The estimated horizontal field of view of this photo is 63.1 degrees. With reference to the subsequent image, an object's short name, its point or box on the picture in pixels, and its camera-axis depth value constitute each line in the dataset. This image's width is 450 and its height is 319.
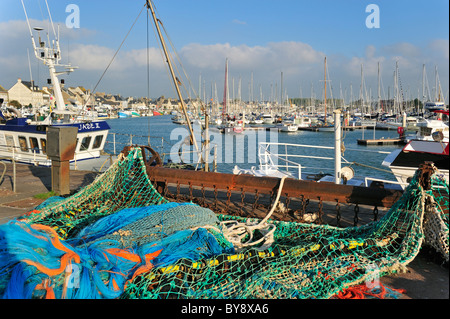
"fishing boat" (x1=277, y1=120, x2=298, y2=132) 75.19
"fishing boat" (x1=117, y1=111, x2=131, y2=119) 174.81
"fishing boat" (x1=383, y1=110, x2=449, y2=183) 11.10
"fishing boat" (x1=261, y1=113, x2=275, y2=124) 98.06
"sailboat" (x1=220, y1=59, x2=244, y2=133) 66.39
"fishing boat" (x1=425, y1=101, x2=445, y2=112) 61.34
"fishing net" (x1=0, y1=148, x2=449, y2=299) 3.47
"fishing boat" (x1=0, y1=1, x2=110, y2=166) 17.56
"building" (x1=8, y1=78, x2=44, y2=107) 109.69
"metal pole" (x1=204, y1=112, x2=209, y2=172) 11.69
